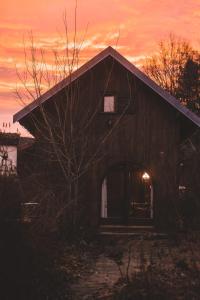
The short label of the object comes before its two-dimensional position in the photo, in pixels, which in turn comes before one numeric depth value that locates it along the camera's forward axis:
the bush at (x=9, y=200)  8.58
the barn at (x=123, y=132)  21.42
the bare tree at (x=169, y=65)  47.69
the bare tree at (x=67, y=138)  19.91
